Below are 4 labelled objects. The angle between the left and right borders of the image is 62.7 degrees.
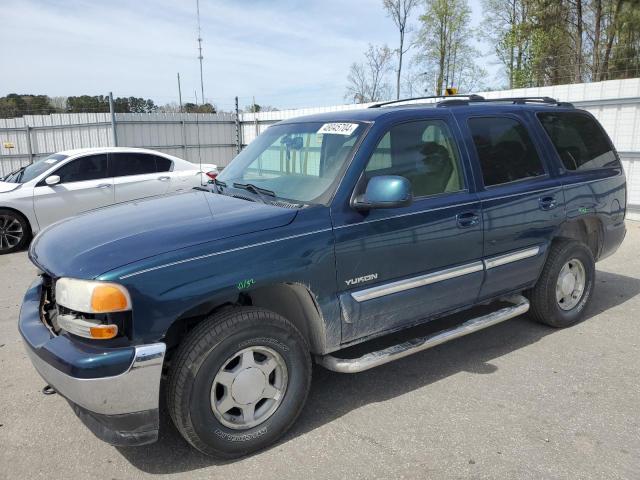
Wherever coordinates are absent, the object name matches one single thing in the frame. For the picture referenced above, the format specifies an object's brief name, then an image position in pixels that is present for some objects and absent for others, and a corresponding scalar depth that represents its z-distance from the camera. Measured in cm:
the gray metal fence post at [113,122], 1590
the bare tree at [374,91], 2991
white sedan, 843
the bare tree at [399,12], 2778
